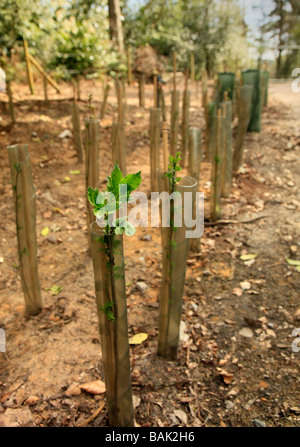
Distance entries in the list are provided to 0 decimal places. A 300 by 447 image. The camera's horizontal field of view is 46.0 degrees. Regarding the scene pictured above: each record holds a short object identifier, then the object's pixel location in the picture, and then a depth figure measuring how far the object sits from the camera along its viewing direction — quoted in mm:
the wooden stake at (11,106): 5069
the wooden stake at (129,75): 9361
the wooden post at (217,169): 3340
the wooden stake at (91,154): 2645
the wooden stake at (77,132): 4574
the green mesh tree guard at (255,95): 5695
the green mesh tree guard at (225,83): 5723
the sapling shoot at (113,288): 1089
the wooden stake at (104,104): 5795
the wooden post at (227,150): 3631
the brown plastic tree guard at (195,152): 2867
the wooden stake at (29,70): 6539
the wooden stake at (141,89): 7216
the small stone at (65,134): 5613
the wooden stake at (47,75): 6500
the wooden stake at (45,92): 6287
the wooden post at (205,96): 5637
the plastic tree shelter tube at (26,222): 2076
